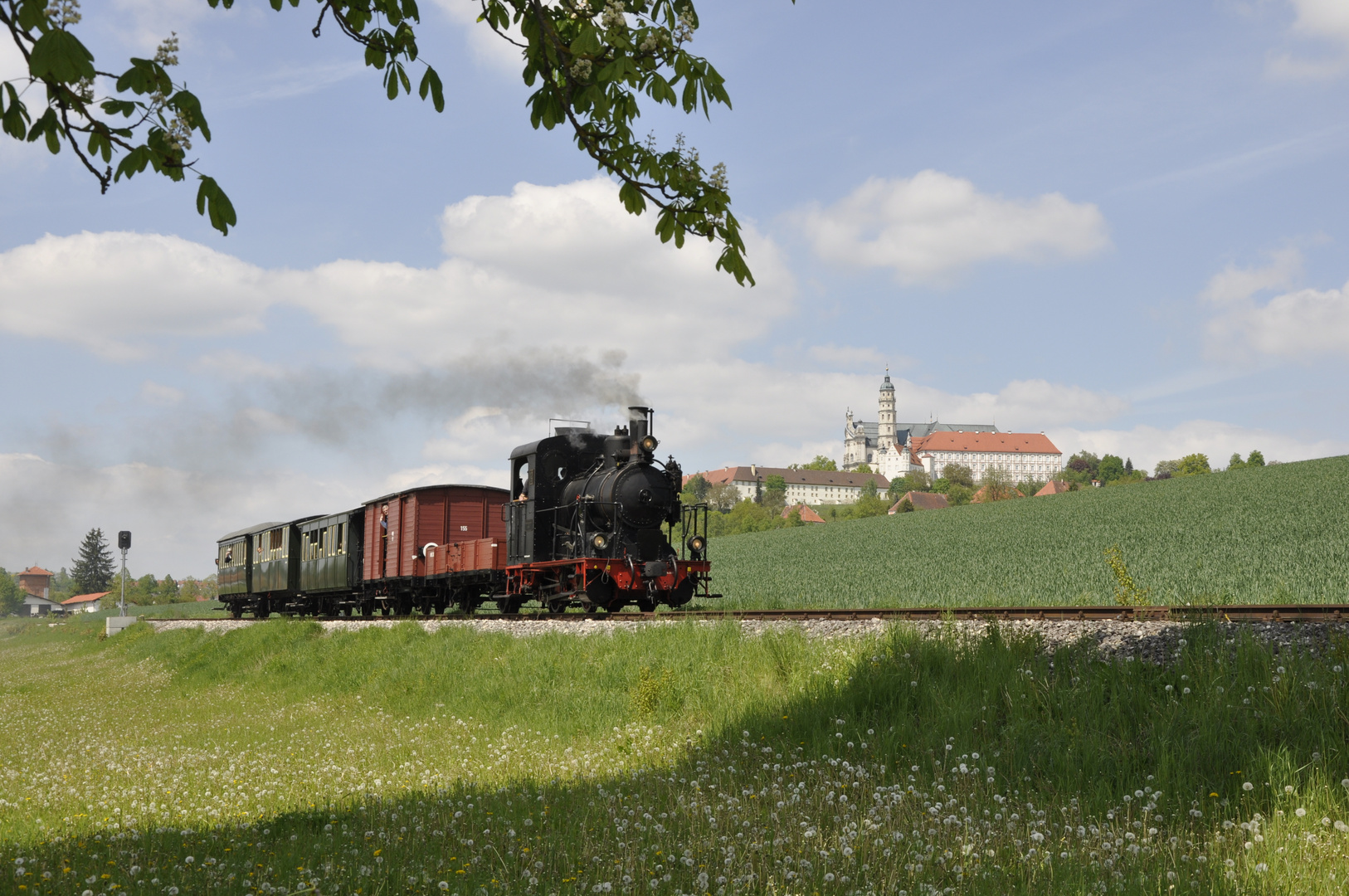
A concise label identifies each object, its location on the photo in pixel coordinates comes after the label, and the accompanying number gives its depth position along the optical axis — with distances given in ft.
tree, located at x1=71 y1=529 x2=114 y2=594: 498.69
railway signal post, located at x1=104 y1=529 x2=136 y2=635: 142.72
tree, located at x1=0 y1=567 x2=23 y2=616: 552.41
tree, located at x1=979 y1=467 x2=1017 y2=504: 362.53
